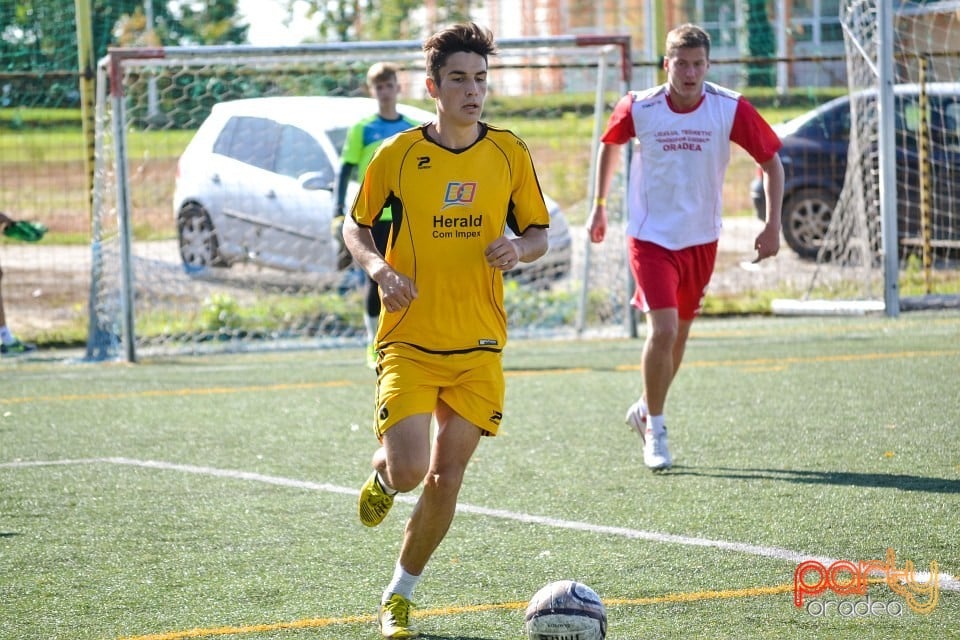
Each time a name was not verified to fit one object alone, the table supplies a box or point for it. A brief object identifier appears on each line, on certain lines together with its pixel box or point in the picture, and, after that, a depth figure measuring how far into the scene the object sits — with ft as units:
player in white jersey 45.57
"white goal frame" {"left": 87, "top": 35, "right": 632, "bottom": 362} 73.67
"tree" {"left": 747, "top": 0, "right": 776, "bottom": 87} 116.37
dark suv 86.89
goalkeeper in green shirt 62.95
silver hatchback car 80.74
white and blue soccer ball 25.99
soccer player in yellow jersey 29.37
